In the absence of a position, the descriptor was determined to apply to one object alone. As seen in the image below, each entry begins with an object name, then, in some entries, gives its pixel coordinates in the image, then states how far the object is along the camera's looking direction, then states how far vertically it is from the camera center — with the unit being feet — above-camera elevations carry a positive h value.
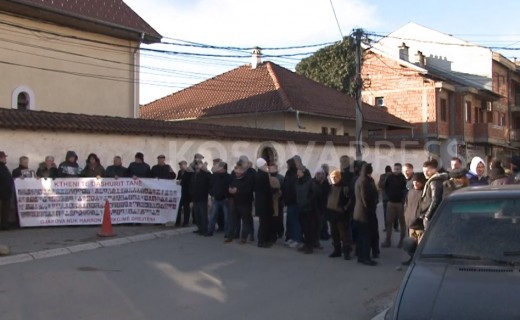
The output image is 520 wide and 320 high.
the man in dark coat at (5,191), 39.14 -1.06
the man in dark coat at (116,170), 44.45 +0.41
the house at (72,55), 60.23 +13.96
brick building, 131.95 +20.79
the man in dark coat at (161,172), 46.03 +0.25
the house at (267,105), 91.09 +12.23
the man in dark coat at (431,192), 28.11 -0.91
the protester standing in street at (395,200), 37.09 -1.70
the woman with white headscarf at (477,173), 30.25 +0.03
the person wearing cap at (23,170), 41.09 +0.38
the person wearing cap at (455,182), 27.76 -0.41
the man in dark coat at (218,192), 40.19 -1.21
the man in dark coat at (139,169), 45.11 +0.49
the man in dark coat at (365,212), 31.83 -2.13
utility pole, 68.23 +9.17
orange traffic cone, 38.17 -3.40
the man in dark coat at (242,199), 37.24 -1.59
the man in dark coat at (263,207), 36.43 -2.07
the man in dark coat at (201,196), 40.93 -1.52
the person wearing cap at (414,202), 30.32 -1.54
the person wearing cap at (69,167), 42.93 +0.64
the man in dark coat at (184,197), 43.93 -1.71
